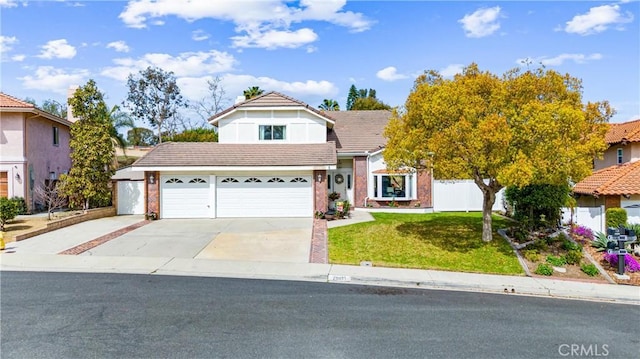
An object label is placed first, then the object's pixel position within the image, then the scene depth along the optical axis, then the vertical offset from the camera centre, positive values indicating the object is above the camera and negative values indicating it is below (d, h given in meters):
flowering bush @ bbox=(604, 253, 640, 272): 12.04 -2.70
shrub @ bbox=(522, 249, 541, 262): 12.84 -2.62
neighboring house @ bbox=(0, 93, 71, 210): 21.12 +1.69
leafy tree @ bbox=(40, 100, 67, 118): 51.68 +9.43
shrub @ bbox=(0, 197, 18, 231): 16.50 -1.30
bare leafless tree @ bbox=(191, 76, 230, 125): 45.72 +8.41
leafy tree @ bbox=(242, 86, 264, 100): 40.59 +8.79
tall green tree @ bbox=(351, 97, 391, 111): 54.13 +9.93
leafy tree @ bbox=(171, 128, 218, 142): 40.09 +4.35
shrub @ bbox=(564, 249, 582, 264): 12.62 -2.64
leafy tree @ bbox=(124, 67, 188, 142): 45.69 +9.43
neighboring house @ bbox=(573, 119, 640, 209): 14.92 -0.16
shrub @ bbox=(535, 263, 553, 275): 11.87 -2.85
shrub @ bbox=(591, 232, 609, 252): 13.24 -2.30
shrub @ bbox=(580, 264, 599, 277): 11.90 -2.87
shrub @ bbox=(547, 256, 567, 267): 12.48 -2.73
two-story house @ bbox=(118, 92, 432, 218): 20.44 +0.38
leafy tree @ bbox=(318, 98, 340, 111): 50.16 +9.12
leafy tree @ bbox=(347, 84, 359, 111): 64.94 +13.32
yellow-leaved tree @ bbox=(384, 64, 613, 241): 11.49 +1.40
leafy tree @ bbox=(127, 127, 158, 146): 57.54 +6.02
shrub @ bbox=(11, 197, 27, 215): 20.33 -1.30
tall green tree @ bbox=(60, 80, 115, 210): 20.36 +1.39
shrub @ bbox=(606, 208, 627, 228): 14.29 -1.55
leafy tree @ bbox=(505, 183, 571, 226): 15.03 -1.04
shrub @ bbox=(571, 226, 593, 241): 14.77 -2.17
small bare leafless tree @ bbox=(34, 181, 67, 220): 19.86 -0.91
